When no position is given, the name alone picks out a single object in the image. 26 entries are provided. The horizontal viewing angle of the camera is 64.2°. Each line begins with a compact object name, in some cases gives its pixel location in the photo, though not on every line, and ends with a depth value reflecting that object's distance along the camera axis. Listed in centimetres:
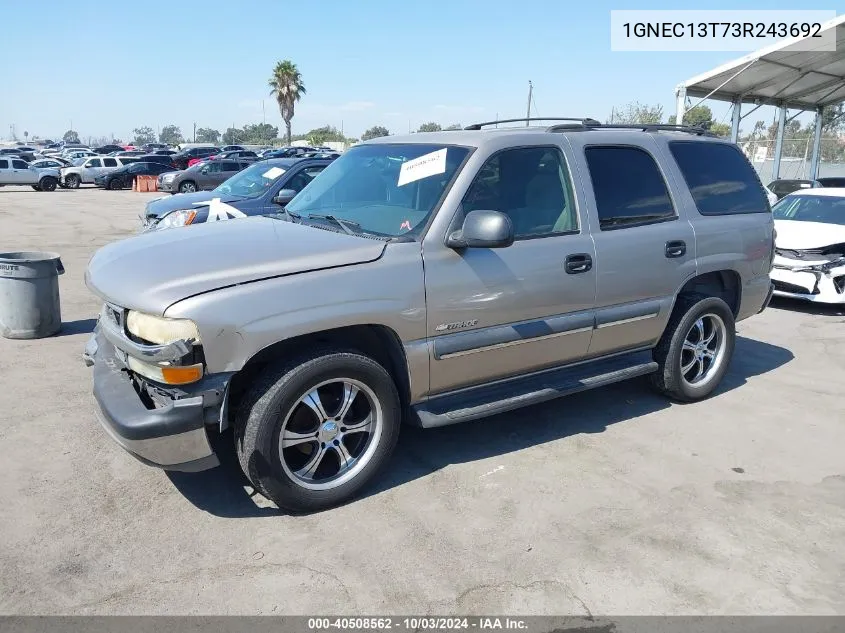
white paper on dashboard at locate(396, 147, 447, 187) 398
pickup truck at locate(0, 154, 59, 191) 2882
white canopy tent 1458
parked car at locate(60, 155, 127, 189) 3144
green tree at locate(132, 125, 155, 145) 15555
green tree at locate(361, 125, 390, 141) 5018
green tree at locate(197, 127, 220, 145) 14266
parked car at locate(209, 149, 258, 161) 3198
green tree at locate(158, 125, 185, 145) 15675
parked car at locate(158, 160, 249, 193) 2503
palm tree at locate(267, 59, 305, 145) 6309
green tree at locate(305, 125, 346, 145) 7479
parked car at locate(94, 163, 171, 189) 3133
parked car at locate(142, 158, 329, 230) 857
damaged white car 827
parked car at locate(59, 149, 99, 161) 4375
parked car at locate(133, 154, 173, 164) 3358
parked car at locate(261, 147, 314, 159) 3303
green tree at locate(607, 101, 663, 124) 4092
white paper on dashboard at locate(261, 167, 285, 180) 937
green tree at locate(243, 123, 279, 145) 12028
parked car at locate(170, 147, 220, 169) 3503
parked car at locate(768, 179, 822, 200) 1543
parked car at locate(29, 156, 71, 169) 3157
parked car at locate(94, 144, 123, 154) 5406
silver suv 315
